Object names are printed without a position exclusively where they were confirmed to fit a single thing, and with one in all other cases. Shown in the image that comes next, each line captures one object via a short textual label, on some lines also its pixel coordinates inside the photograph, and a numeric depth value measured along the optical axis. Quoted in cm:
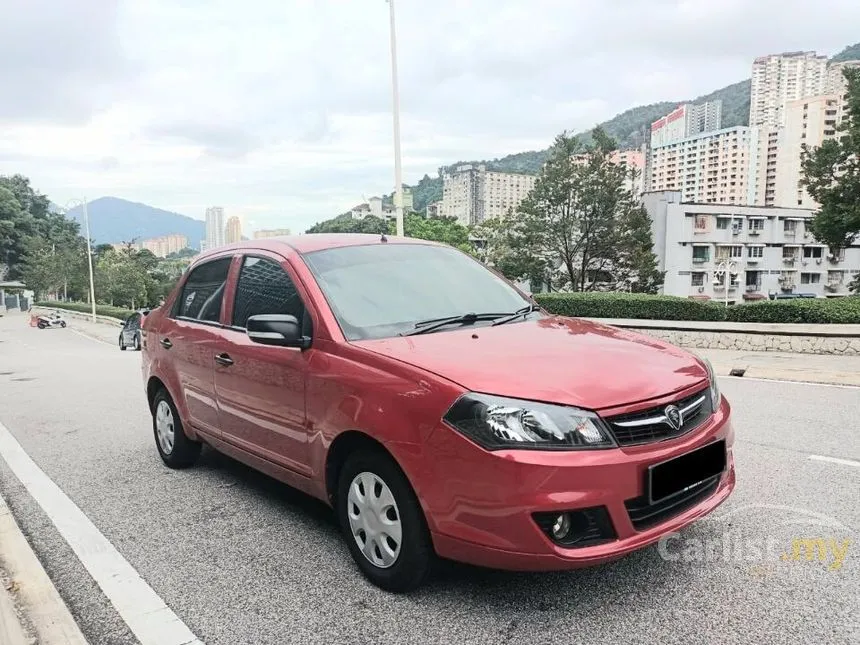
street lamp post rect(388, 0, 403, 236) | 1786
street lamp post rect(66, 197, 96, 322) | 4266
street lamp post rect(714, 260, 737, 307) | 5778
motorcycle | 4194
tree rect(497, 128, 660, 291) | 3203
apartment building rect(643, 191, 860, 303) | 5666
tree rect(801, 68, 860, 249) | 2180
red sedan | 246
